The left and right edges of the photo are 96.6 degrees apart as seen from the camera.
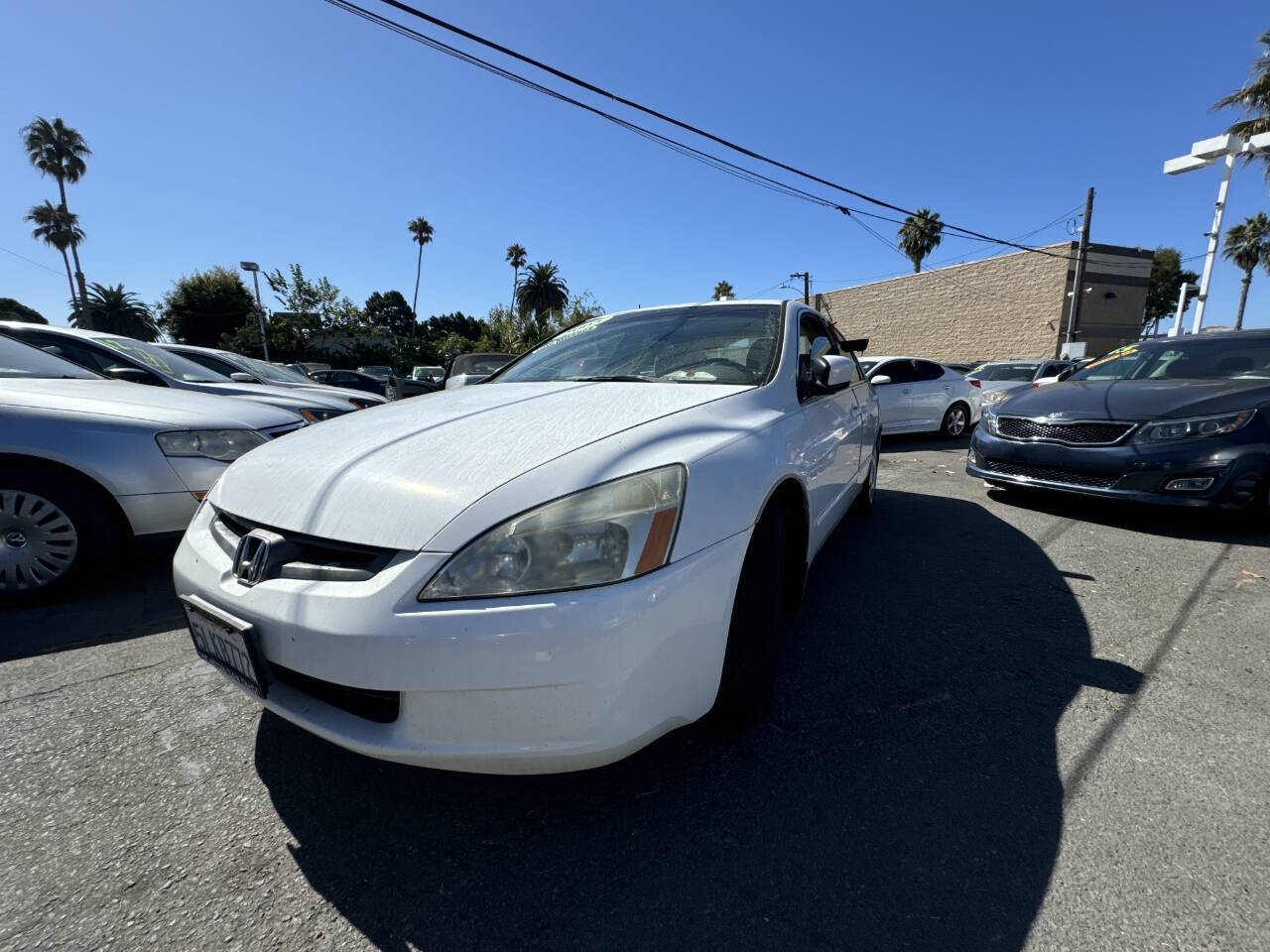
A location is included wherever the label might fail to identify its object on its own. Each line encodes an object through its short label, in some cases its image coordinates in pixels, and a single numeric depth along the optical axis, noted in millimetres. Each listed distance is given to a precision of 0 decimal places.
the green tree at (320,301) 35206
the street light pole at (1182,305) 25144
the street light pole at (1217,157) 16047
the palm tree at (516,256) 50312
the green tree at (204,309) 39531
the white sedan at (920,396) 8266
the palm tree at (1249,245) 32438
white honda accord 1207
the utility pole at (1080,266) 18547
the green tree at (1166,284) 39688
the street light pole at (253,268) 21203
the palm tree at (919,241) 31734
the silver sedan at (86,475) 2627
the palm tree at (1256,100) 18469
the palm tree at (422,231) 50406
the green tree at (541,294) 47281
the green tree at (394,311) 65438
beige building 21594
